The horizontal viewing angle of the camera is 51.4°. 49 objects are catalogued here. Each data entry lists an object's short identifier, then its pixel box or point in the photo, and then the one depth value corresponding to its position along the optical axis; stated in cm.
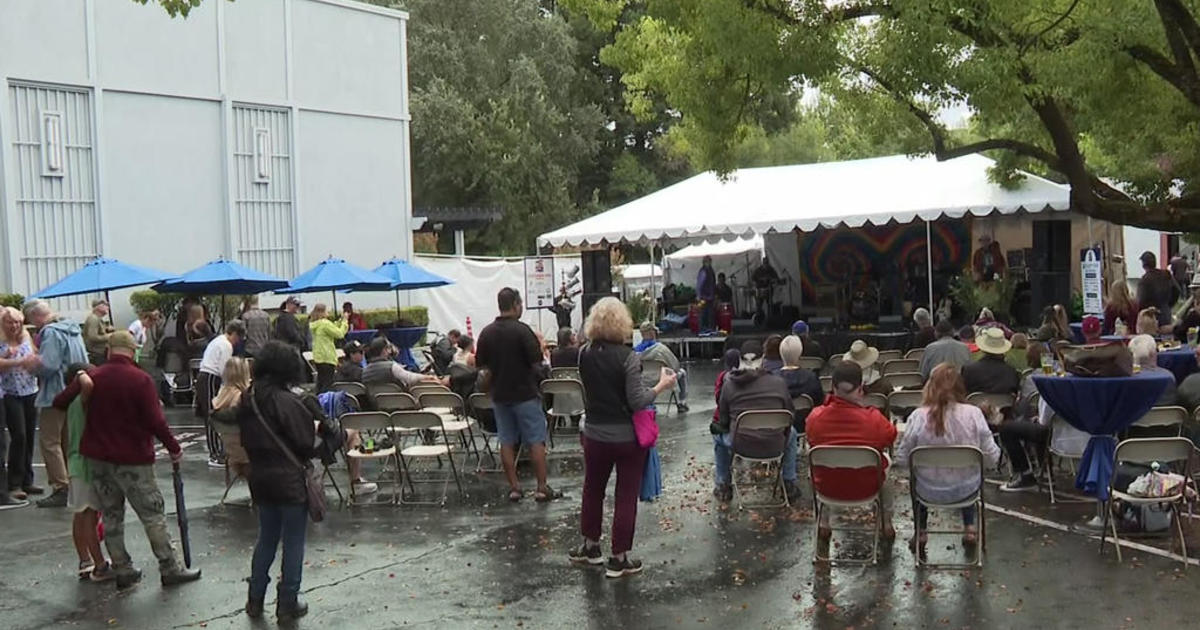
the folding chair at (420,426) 978
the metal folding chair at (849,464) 738
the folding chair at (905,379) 1192
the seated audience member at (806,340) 1439
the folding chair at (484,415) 1117
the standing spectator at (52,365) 962
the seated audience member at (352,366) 1235
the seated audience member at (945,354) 1102
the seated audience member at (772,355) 1101
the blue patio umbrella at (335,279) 1820
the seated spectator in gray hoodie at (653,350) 1430
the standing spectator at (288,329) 1493
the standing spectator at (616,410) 729
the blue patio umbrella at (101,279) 1609
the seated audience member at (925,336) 1297
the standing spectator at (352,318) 1975
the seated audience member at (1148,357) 936
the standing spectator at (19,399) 971
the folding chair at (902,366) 1247
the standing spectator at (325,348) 1455
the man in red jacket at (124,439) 711
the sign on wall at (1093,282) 1891
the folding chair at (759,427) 902
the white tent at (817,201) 1955
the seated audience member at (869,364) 1075
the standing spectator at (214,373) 1165
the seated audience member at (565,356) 1348
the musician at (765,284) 2514
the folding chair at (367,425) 978
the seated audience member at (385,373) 1209
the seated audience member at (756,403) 915
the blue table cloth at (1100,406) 805
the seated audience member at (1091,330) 1337
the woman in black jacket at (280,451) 647
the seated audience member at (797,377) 1014
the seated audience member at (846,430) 750
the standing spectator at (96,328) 976
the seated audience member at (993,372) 980
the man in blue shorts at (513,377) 927
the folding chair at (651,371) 1411
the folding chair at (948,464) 728
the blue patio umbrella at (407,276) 1998
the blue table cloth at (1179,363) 1107
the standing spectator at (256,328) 1408
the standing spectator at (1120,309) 1488
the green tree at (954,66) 1084
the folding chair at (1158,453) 734
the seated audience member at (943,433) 749
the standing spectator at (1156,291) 1558
